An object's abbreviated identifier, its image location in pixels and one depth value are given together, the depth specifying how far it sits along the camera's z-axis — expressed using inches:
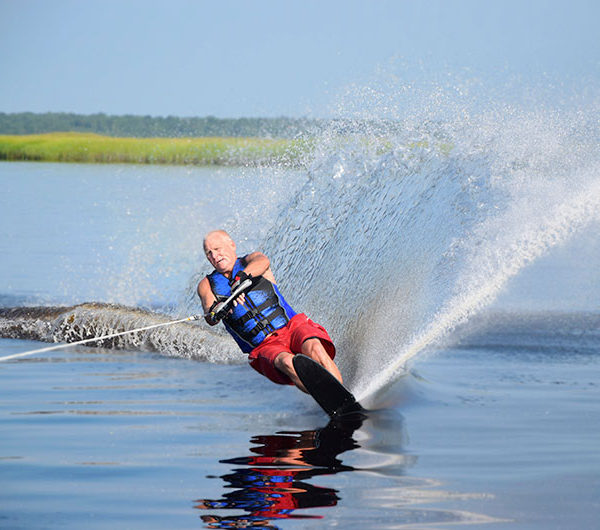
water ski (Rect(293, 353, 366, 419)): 584.7
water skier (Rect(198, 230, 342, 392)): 621.0
